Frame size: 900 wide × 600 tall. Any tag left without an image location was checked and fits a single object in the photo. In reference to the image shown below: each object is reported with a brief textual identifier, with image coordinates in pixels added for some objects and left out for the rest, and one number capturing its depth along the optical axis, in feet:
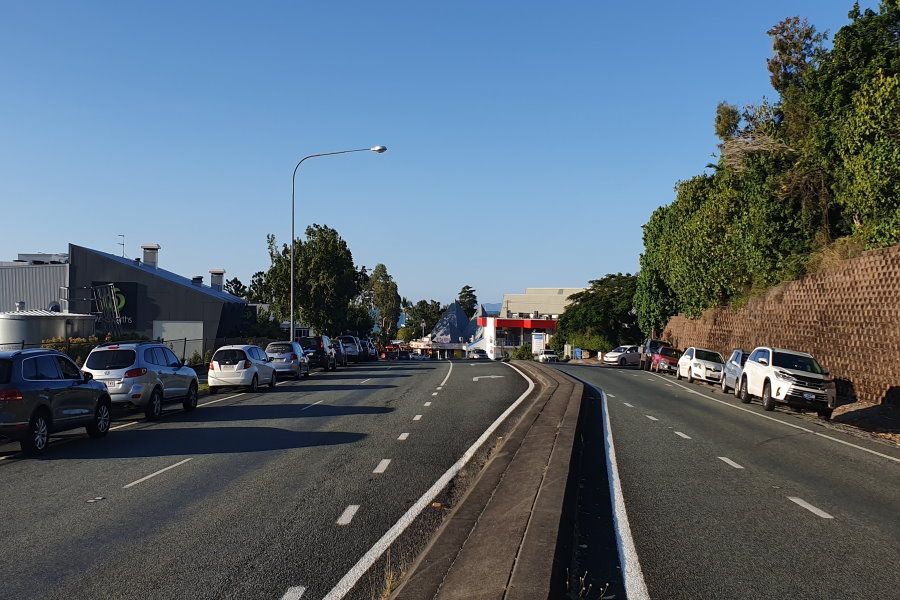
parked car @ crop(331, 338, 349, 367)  158.12
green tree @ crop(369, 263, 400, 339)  373.81
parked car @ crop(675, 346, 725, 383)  117.26
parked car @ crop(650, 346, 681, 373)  151.74
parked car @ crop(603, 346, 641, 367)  207.41
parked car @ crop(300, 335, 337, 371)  137.49
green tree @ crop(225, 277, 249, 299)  412.16
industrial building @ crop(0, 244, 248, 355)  178.70
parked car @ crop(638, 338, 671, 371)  166.55
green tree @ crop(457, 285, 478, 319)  607.78
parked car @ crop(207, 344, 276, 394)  88.43
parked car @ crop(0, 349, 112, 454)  43.29
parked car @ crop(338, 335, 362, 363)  174.50
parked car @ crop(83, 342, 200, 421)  61.36
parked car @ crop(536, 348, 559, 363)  269.23
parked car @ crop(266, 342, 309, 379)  110.52
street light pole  126.00
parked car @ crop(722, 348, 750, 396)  97.60
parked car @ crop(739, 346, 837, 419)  74.95
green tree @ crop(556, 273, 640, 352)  270.87
